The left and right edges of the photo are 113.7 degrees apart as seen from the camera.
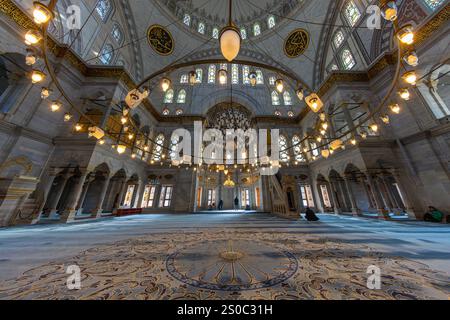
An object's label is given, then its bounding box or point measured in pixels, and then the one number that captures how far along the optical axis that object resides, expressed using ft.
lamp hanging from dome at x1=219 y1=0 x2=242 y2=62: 8.19
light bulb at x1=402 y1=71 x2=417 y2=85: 11.30
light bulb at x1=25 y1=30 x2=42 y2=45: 8.54
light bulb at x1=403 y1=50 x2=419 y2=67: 10.49
